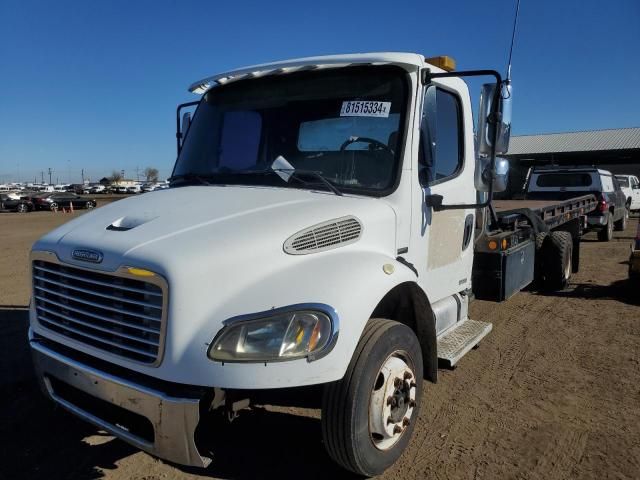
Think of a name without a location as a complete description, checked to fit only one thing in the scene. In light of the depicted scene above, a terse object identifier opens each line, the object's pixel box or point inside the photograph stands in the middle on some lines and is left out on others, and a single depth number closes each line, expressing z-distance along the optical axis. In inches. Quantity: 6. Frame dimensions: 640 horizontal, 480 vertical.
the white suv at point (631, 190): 768.9
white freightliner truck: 91.2
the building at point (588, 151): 1381.6
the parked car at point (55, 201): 1373.0
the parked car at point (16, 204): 1334.9
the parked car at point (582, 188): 489.7
